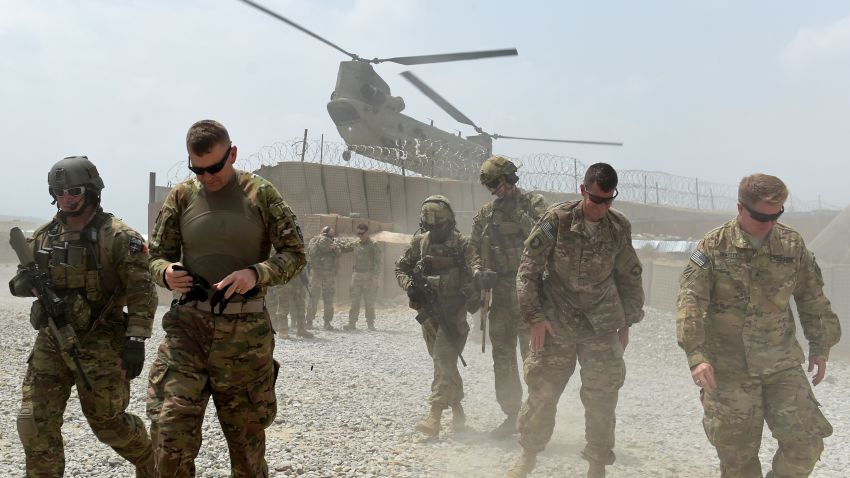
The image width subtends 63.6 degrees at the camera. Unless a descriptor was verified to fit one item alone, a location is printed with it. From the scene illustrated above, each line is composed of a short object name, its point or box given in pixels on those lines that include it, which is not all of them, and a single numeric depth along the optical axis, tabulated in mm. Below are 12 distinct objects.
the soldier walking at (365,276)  13117
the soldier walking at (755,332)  3365
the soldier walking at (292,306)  11500
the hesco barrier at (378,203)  16969
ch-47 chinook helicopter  20188
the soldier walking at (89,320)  3312
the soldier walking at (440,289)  5512
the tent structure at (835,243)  11305
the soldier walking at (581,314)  4062
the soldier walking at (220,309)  2812
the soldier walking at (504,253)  5594
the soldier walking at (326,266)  13125
